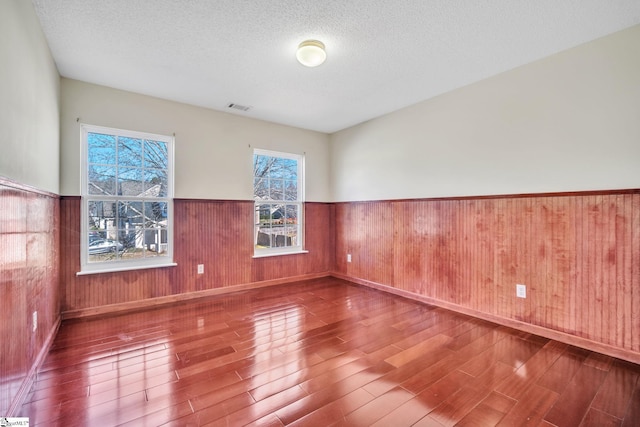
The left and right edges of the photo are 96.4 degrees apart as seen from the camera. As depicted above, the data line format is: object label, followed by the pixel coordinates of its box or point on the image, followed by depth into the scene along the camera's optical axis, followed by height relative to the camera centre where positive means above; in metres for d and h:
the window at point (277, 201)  4.41 +0.19
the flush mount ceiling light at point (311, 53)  2.39 +1.37
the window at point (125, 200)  3.19 +0.17
